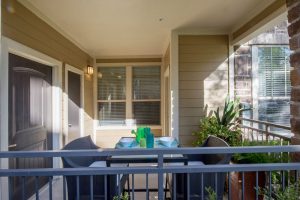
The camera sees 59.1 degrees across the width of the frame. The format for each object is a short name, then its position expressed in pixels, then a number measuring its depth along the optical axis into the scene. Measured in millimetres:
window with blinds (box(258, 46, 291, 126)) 4676
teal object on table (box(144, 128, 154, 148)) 2844
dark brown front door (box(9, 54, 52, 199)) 3041
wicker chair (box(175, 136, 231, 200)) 2342
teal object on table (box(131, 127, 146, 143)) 3068
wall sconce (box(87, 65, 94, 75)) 6484
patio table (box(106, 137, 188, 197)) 2467
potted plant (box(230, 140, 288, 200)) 2557
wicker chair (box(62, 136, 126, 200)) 2432
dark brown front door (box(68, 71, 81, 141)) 5164
